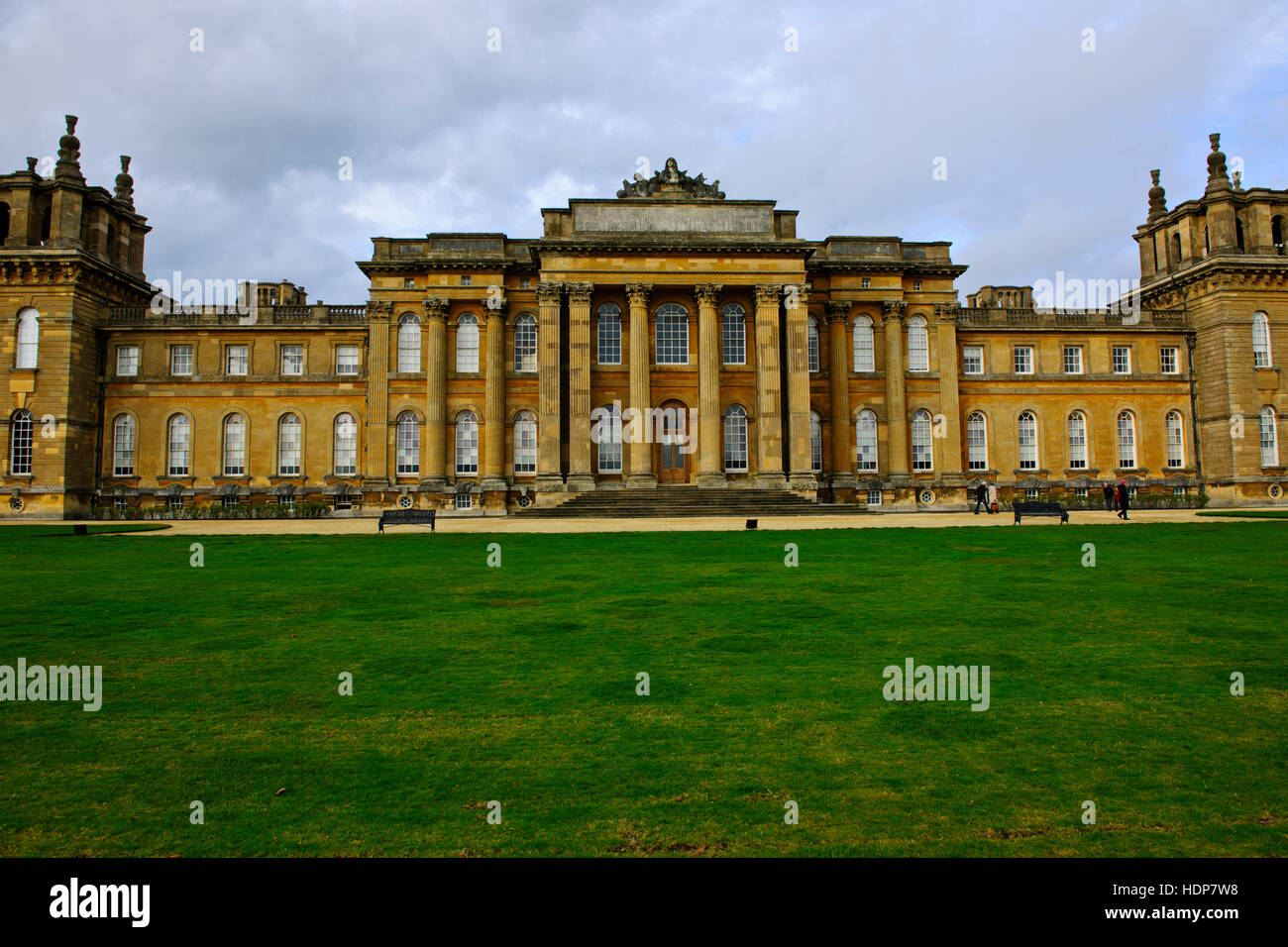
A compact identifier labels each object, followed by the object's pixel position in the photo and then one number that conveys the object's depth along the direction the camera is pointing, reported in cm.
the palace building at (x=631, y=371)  3809
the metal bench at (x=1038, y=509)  2678
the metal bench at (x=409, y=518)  2622
